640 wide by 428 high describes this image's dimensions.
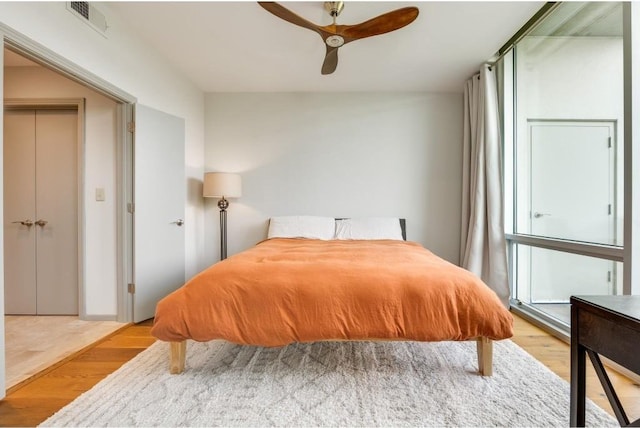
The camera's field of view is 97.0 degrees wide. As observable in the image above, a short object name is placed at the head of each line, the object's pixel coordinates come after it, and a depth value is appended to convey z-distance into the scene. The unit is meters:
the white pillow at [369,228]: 3.30
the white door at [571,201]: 2.04
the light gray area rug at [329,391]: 1.31
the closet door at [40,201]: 2.71
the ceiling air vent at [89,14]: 1.92
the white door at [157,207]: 2.55
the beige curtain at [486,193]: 2.85
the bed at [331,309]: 1.52
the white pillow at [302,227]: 3.33
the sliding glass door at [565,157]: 1.97
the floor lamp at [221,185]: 3.30
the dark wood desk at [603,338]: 0.82
